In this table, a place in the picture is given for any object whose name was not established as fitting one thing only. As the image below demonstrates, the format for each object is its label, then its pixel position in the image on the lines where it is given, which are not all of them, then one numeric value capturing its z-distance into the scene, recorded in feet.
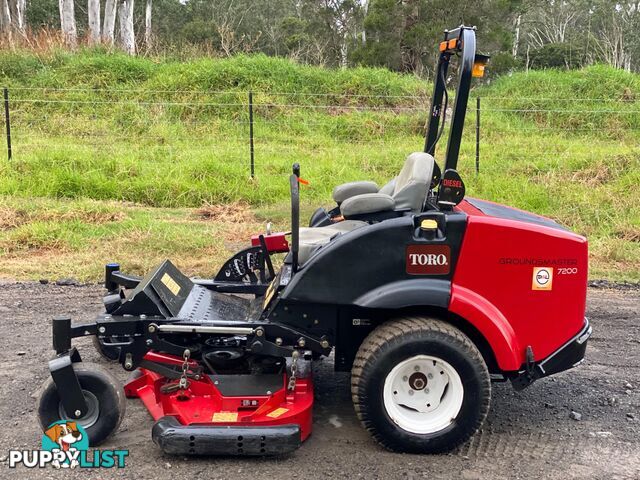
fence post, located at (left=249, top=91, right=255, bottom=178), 37.76
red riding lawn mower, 11.96
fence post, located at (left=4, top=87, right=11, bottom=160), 37.68
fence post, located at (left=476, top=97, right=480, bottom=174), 37.70
